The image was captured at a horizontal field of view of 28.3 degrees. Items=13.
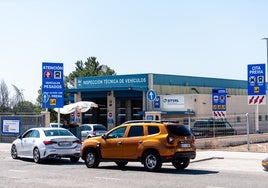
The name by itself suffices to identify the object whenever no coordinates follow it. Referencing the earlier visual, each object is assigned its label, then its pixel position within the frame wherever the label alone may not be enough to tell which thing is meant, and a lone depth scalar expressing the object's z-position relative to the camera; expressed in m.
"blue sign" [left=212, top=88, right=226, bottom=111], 32.28
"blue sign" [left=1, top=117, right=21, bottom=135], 37.72
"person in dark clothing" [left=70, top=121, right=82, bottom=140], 30.53
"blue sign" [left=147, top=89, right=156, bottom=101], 29.02
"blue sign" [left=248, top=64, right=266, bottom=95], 25.34
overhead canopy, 43.03
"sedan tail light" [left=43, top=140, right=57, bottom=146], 22.12
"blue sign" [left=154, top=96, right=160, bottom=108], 48.06
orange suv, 18.20
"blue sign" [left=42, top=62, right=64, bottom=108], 29.64
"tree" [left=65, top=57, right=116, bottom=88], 86.75
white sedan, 22.12
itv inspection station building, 47.41
